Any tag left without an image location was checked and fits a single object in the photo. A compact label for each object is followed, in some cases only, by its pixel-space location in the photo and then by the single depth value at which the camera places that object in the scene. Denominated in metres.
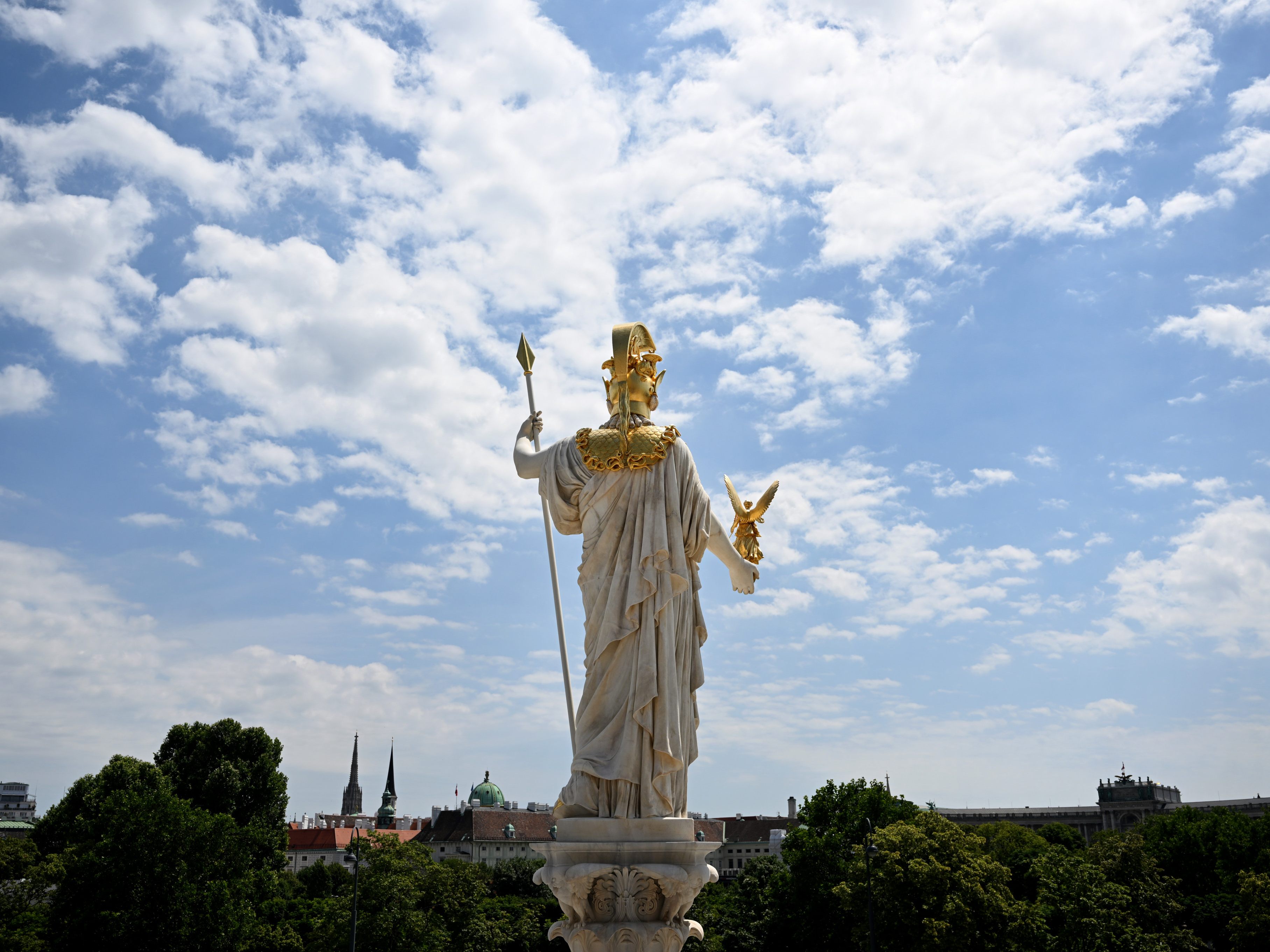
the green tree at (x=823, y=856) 40.50
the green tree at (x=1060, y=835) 74.25
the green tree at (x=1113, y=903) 32.66
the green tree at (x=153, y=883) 33.59
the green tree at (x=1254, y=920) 34.72
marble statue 9.58
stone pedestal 8.91
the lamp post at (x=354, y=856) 31.20
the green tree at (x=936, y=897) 32.97
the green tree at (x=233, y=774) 43.53
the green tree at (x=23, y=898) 32.28
